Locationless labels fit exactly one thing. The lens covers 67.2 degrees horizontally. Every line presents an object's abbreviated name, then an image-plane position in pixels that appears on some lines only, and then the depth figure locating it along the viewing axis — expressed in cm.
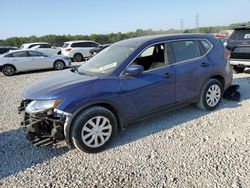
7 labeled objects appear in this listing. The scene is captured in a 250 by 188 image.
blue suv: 273
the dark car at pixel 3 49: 1374
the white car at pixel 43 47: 1519
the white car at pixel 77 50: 1424
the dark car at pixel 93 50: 1426
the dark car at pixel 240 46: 594
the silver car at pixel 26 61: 1009
